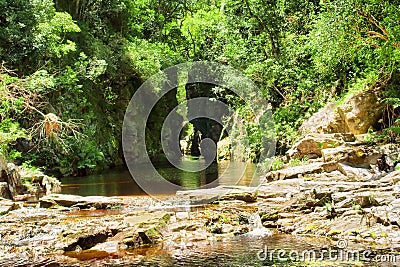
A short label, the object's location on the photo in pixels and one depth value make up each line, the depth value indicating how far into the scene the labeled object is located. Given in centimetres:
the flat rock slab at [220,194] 1061
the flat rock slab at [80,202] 1103
